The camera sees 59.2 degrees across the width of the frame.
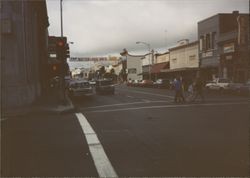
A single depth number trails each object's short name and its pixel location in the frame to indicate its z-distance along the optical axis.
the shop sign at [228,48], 23.69
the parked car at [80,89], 18.63
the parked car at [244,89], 17.99
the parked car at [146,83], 35.92
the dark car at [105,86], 23.64
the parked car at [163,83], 30.76
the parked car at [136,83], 39.43
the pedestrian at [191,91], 15.18
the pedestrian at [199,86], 14.06
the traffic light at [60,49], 12.34
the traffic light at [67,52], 12.54
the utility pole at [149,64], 44.13
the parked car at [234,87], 19.10
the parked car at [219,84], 20.36
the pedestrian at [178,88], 14.01
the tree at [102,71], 82.98
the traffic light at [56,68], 13.43
